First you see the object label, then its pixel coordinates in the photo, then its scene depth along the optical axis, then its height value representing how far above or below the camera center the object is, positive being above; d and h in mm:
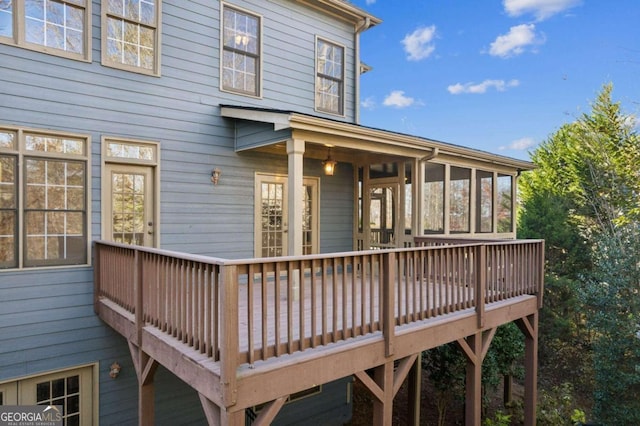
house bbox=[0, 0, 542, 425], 3230 -338
